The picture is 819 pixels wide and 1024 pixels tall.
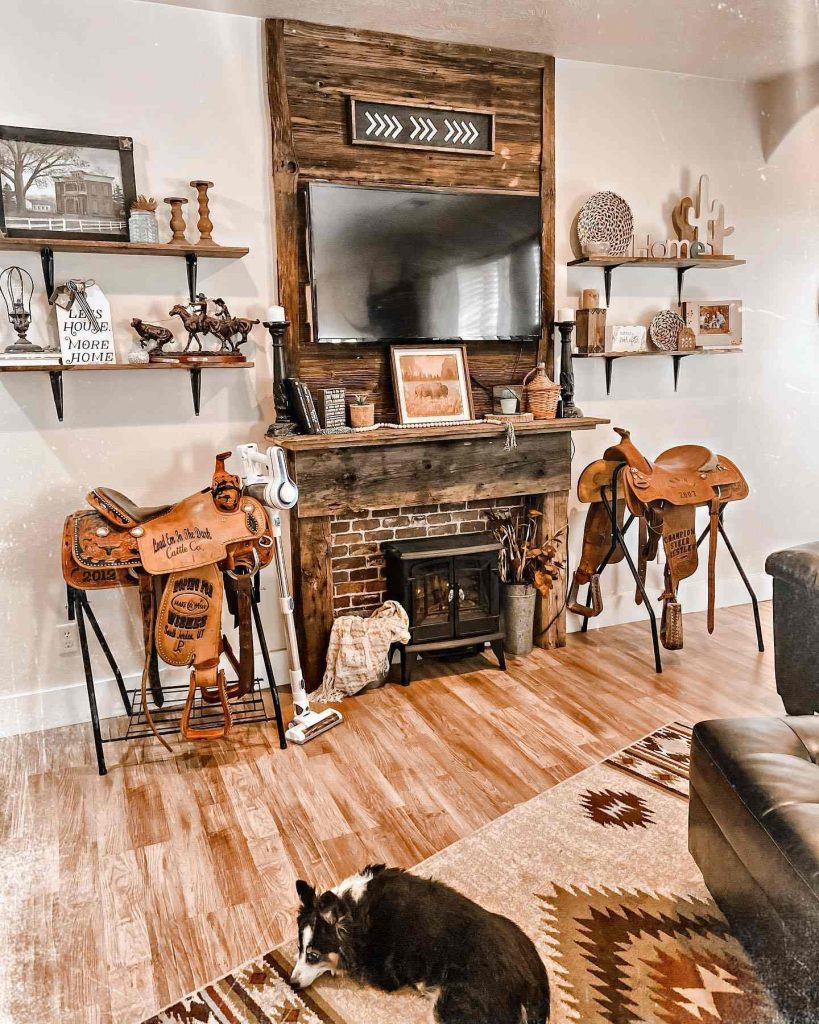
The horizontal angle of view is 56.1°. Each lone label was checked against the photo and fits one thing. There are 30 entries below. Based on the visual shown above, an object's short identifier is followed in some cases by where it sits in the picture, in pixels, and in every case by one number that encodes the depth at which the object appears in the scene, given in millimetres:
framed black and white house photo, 2504
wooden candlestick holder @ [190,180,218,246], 2697
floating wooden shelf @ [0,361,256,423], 2516
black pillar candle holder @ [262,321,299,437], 2832
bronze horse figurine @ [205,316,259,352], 2736
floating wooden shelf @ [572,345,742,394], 3424
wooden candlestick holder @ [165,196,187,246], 2658
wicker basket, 3232
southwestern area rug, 1523
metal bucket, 3291
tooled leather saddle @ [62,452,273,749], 2406
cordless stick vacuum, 2541
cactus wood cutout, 3428
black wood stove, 3072
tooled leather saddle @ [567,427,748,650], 3143
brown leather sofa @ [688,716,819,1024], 1293
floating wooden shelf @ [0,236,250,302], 2490
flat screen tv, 2939
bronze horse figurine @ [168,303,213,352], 2693
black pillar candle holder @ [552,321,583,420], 3303
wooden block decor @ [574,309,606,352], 3387
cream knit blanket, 2941
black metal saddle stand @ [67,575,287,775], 2461
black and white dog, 1461
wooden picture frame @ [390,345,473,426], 3109
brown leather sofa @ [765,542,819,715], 2295
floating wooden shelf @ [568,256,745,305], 3328
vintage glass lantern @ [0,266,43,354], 2508
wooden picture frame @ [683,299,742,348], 3568
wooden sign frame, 2951
